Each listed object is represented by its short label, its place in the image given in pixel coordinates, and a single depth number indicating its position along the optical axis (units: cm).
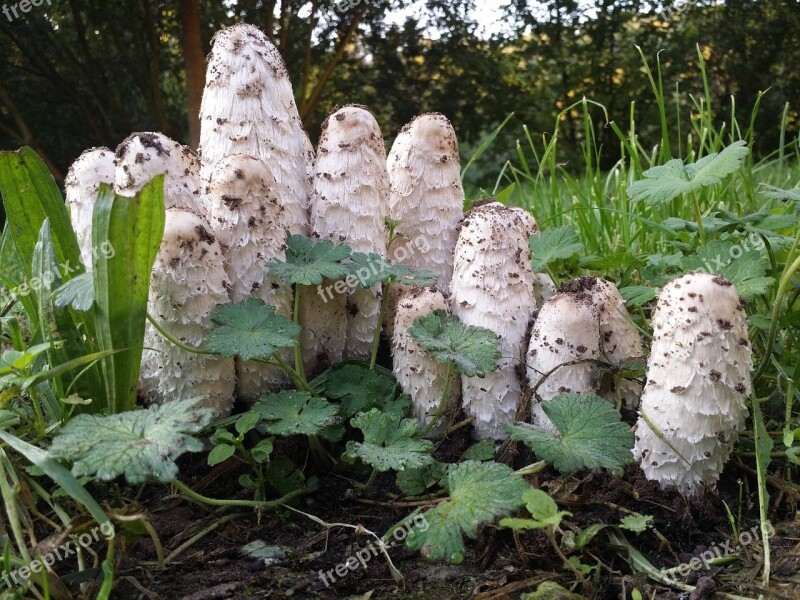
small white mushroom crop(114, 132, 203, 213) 28
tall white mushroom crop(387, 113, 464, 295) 33
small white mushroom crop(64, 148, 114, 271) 30
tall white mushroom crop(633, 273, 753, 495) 24
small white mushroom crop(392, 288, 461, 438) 29
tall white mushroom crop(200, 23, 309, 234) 31
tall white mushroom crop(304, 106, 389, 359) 31
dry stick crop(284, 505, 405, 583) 23
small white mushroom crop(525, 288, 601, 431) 28
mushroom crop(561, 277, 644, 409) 30
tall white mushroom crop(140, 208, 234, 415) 26
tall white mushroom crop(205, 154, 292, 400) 28
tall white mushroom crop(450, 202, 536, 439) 29
